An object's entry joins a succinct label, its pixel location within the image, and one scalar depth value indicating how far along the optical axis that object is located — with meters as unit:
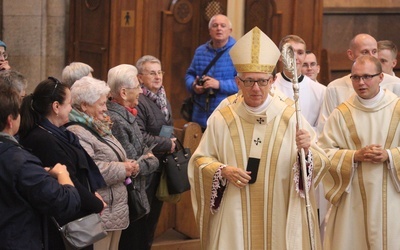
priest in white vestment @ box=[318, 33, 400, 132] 8.34
